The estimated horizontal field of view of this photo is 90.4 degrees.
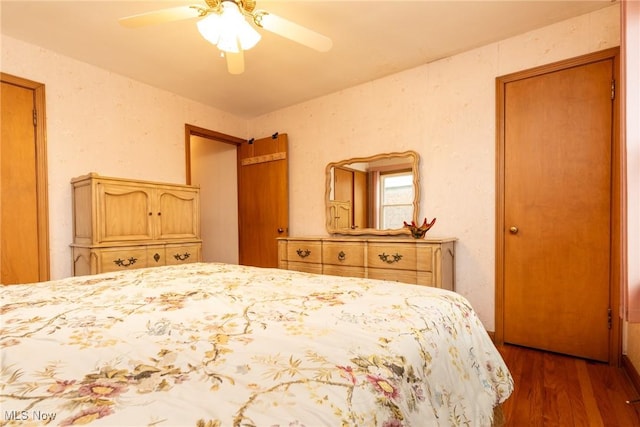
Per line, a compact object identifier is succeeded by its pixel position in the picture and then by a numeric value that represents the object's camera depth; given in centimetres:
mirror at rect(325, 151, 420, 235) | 293
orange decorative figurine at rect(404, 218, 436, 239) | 267
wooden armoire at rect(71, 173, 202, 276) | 241
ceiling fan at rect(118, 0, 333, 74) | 165
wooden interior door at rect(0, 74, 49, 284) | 232
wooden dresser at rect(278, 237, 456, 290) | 243
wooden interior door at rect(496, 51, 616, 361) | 213
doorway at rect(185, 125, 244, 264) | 431
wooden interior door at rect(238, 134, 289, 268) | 375
